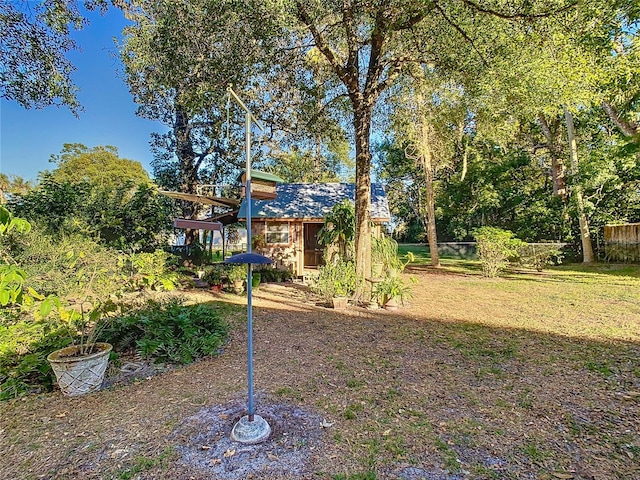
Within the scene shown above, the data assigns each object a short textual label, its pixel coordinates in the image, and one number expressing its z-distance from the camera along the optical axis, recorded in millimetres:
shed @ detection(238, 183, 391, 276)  11781
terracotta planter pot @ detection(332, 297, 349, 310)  7027
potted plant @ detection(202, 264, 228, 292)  9203
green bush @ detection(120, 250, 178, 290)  6884
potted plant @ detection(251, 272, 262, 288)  9323
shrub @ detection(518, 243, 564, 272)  12109
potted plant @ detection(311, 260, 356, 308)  7246
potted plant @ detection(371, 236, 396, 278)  7664
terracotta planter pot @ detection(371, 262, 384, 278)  7520
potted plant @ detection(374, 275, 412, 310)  7043
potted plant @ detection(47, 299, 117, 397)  3254
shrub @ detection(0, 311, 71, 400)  3459
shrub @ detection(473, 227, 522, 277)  10898
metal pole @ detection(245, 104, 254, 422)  2584
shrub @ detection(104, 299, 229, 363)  4184
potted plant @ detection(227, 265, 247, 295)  8820
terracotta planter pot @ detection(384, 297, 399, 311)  7027
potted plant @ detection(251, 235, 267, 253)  11695
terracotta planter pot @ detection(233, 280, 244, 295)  8840
